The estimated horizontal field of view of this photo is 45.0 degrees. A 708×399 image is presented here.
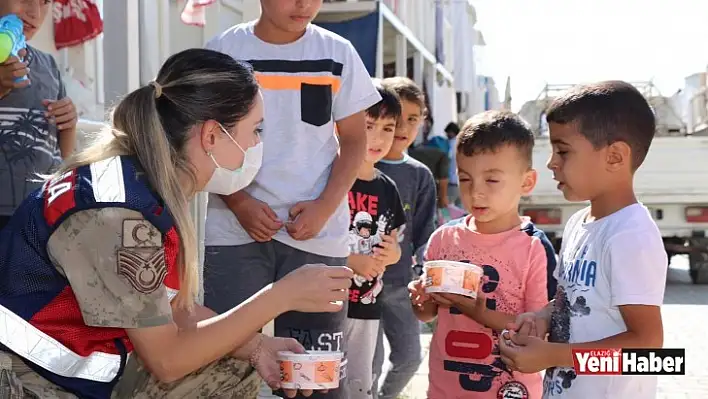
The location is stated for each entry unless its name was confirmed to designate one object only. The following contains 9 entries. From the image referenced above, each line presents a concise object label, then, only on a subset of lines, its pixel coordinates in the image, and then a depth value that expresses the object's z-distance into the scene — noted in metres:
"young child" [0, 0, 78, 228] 3.23
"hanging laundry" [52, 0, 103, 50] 4.68
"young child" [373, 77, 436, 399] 4.64
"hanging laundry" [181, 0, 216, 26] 5.62
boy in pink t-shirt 3.12
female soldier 2.23
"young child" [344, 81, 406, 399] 4.22
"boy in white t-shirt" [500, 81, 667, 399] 2.46
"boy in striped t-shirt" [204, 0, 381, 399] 3.30
